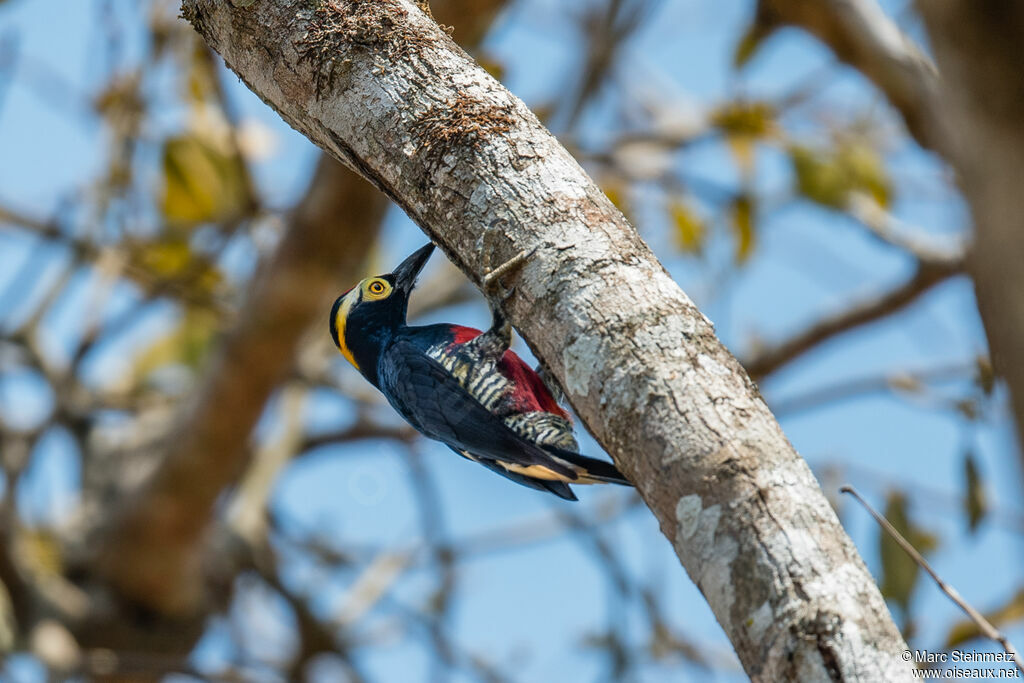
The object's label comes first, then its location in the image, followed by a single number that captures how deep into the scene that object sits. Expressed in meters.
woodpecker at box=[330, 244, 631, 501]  5.57
